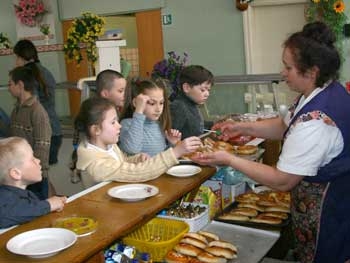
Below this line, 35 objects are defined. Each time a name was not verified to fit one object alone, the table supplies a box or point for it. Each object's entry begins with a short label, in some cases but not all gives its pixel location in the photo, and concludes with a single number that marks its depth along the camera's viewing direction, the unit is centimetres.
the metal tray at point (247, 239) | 209
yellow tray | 168
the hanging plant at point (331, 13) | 599
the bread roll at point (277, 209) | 255
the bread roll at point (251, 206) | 259
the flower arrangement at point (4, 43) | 658
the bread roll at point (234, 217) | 244
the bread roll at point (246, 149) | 304
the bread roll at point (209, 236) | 218
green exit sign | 789
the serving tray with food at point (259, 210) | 242
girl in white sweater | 224
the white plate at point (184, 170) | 234
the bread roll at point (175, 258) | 200
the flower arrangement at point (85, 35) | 480
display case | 376
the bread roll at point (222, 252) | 203
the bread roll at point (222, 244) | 208
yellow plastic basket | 205
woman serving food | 194
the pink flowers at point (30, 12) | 920
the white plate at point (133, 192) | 199
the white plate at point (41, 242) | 153
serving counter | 156
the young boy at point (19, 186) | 180
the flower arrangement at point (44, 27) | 767
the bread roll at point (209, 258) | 199
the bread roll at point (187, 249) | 203
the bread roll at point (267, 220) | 240
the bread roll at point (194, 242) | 208
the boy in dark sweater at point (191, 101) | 339
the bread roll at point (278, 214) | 248
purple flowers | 398
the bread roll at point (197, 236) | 213
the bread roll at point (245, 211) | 251
